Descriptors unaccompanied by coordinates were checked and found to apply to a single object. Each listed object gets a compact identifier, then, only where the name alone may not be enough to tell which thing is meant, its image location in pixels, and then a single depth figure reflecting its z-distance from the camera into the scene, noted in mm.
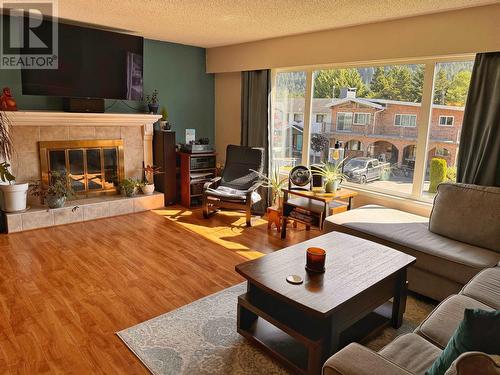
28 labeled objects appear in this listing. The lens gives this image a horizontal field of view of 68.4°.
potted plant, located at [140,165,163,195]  5105
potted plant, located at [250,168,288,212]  4402
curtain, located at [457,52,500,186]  3131
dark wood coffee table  1894
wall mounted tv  4211
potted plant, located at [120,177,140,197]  4926
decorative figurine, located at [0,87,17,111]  3949
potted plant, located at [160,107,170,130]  5273
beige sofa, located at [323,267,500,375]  1021
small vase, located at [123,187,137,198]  4929
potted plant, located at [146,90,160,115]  5137
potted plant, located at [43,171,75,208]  4293
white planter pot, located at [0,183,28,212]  3996
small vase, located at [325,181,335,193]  3953
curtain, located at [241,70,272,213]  5145
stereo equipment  5305
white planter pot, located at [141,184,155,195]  5090
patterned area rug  2059
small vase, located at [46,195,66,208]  4289
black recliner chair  4531
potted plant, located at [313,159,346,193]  3965
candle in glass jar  2191
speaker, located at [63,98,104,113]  4469
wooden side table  3791
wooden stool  4332
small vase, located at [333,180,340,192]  3962
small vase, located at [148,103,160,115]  5129
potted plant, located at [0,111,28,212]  3895
